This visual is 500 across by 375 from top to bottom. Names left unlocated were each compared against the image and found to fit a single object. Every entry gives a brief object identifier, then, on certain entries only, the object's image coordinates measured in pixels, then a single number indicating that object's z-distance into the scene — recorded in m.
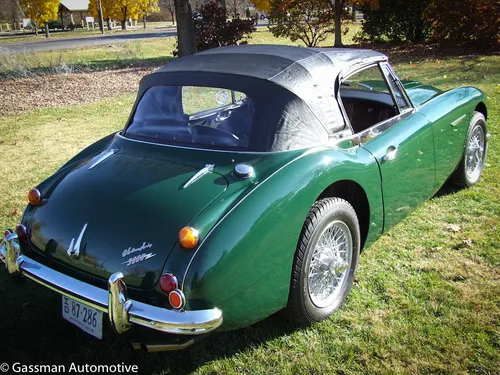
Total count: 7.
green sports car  2.16
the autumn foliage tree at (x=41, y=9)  38.29
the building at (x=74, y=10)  58.81
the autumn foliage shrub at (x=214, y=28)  15.20
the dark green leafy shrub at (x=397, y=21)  16.09
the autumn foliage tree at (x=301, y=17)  16.50
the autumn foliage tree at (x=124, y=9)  41.50
